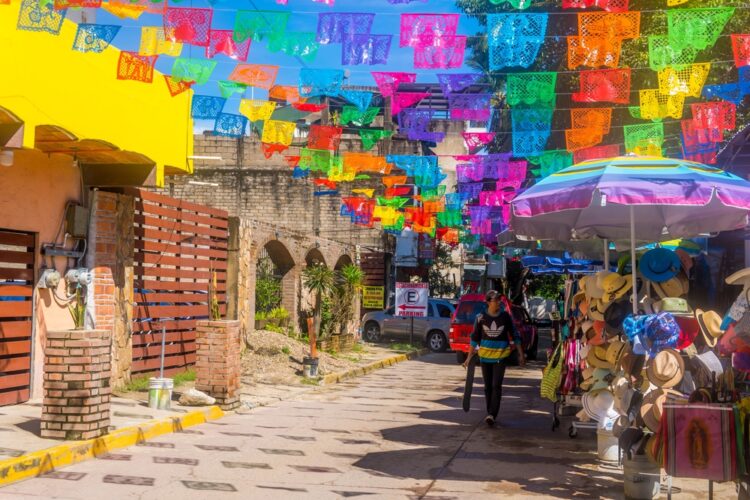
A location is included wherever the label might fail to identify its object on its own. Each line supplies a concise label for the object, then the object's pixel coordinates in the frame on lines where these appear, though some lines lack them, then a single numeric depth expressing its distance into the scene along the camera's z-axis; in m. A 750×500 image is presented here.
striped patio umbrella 7.17
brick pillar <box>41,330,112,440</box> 8.59
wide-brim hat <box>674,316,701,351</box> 6.78
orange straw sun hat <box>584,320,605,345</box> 8.78
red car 22.95
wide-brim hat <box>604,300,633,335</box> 8.27
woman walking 11.24
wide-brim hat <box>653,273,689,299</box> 7.68
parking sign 27.41
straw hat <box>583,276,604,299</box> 8.71
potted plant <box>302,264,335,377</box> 23.20
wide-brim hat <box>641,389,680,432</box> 6.48
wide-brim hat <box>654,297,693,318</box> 6.96
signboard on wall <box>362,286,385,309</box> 31.12
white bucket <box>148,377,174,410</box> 11.04
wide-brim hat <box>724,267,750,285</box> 6.12
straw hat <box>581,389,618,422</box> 8.59
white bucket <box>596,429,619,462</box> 8.66
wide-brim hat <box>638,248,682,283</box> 7.58
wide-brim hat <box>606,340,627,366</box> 8.27
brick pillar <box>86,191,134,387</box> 12.27
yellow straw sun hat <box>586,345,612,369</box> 8.80
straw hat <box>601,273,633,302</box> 8.41
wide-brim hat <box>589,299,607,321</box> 8.67
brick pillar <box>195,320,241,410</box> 11.96
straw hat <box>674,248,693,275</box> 7.98
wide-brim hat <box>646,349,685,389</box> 6.45
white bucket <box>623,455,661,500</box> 6.83
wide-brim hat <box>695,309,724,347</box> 6.64
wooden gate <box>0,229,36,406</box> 10.67
